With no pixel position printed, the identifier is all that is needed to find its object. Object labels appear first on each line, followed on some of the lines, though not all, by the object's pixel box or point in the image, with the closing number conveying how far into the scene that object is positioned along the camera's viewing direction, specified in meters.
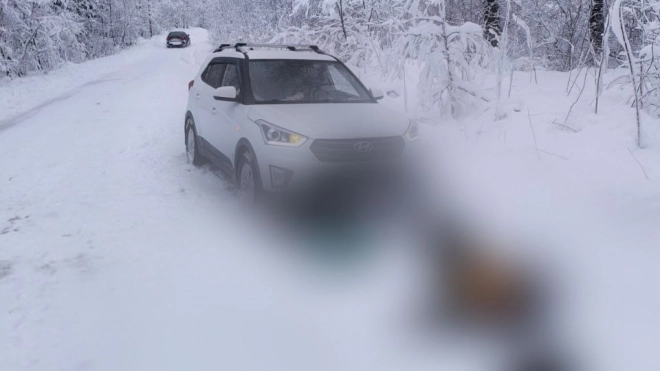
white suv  4.78
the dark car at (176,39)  45.31
